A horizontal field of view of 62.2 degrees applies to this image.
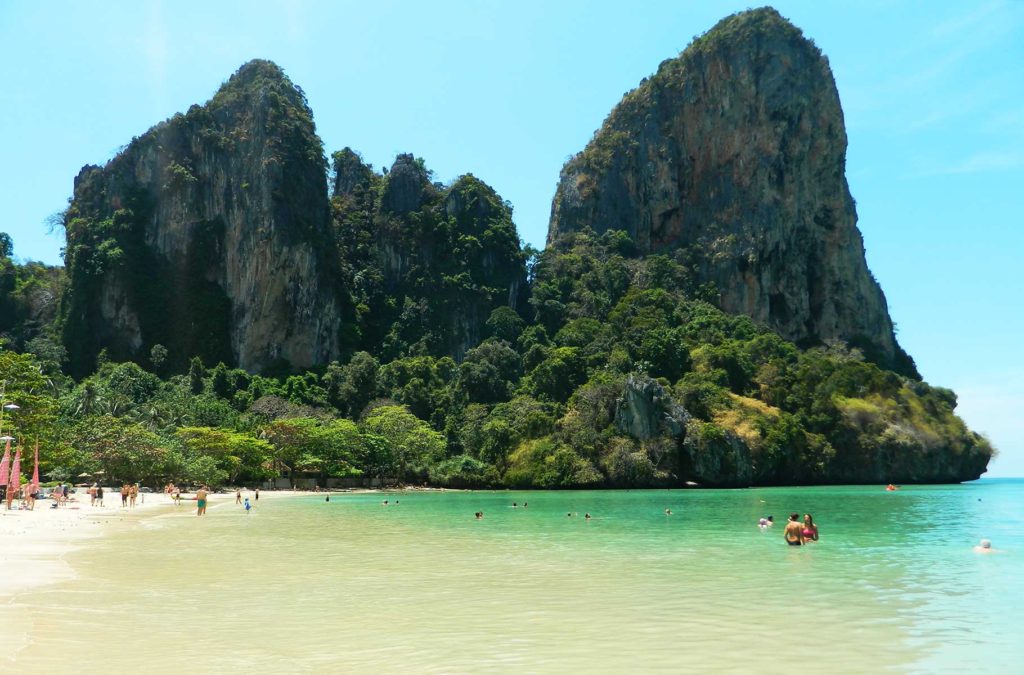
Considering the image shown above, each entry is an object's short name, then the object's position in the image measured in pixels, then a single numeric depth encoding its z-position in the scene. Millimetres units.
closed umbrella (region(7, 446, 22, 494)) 32031
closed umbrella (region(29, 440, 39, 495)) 33969
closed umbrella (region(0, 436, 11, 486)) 30003
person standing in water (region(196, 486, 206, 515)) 35000
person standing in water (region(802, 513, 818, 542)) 22344
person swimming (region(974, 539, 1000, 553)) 20859
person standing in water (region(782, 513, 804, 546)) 21781
